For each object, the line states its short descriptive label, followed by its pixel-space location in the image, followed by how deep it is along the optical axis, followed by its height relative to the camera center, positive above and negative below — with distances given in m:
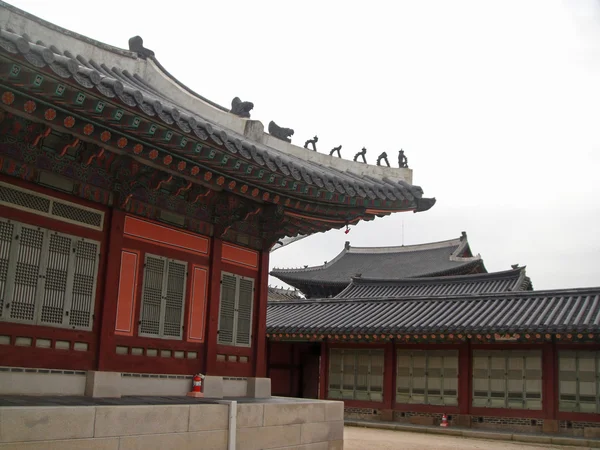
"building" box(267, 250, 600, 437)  20.64 +0.06
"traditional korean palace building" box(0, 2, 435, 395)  8.25 +1.99
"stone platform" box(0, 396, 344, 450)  6.99 -0.95
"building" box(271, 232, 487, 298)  43.62 +6.11
